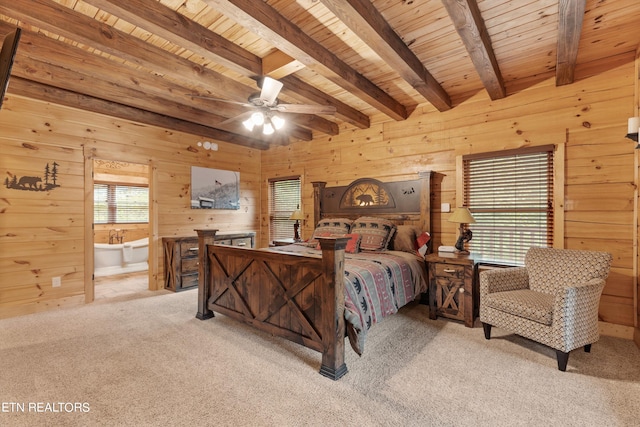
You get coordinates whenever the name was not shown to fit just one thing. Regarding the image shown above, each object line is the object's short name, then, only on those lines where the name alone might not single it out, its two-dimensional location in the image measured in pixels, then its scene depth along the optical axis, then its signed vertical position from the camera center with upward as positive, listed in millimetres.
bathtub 6027 -941
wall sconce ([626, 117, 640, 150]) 2320 +677
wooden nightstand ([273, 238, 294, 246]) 4727 -470
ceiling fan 2876 +1053
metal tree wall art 3591 +400
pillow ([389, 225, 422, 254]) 3910 -344
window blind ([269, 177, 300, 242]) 5889 +174
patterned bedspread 2354 -704
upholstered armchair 2318 -757
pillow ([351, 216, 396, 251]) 3855 -246
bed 2279 -590
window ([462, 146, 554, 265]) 3367 +150
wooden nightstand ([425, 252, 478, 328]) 3170 -806
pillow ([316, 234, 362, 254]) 3817 -408
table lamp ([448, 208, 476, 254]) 3379 -88
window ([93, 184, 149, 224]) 7059 +234
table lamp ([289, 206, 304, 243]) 5148 -64
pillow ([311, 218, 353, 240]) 4336 -189
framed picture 5277 +461
